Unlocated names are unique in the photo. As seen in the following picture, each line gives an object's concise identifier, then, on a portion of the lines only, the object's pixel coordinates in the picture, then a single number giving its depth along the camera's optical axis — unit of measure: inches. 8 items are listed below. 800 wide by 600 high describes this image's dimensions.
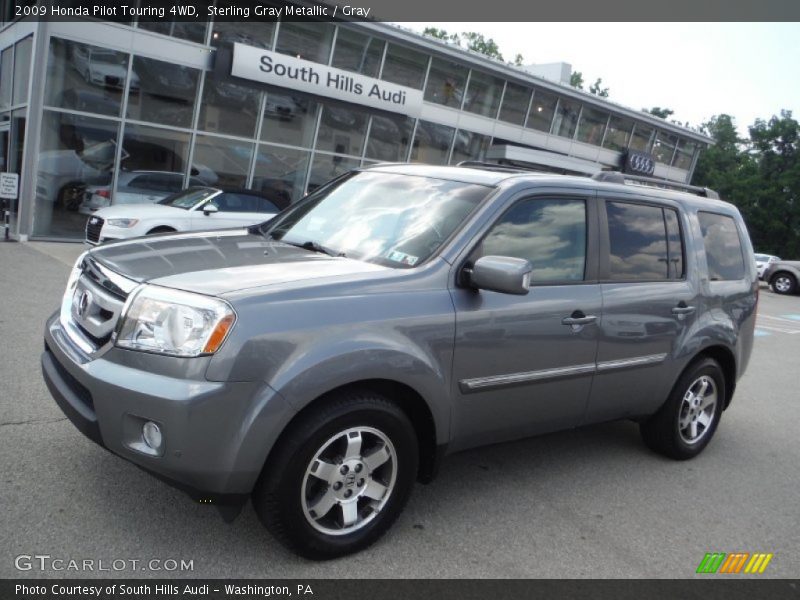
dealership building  539.5
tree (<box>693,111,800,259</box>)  1873.8
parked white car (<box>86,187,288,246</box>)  413.7
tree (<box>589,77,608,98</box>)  3223.4
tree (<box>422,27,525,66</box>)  2583.7
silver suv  103.7
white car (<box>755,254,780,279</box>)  1050.7
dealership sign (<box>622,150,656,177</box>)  1159.0
